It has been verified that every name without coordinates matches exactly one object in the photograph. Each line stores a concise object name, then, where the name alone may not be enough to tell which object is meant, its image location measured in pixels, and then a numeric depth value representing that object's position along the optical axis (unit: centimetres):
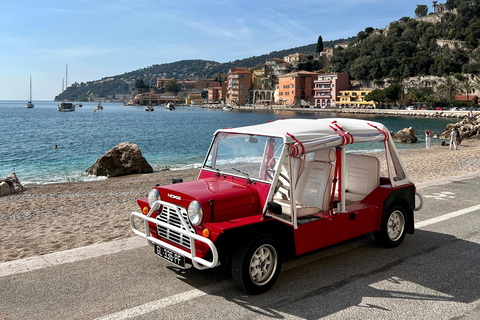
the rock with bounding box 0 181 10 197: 1619
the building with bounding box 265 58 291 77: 18250
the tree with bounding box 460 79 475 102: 11231
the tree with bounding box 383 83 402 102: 12402
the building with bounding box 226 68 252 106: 18750
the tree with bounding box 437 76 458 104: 11711
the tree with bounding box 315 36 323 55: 19275
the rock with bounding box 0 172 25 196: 1627
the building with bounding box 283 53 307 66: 19178
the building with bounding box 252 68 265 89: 18600
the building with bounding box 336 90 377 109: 13375
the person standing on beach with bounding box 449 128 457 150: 3166
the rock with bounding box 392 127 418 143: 4396
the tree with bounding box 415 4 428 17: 17300
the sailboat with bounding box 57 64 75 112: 15025
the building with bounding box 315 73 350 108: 14388
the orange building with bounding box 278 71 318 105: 15450
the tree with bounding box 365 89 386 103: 12680
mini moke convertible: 497
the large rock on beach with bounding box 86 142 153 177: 2255
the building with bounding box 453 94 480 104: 11188
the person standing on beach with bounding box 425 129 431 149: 3497
